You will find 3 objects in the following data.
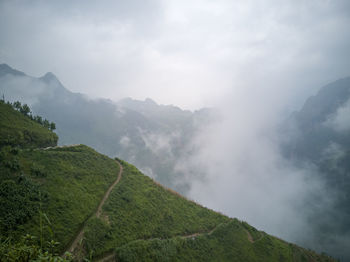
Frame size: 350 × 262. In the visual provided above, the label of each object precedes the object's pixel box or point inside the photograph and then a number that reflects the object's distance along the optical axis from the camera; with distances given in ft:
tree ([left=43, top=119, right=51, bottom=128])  178.09
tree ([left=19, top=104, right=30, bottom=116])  170.50
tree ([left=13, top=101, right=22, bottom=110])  169.76
